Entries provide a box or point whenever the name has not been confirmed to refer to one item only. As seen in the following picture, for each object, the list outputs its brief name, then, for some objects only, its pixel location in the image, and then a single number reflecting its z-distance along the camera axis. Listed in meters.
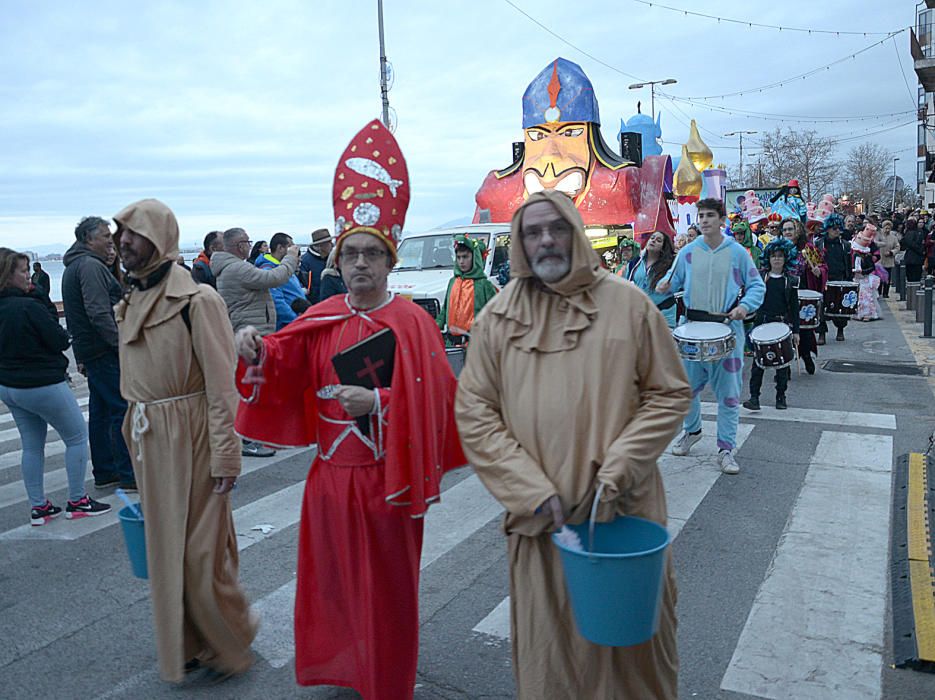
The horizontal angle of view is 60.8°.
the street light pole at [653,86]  38.56
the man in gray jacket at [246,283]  7.56
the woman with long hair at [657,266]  8.27
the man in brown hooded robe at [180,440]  3.57
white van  10.50
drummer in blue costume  6.57
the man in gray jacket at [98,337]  6.48
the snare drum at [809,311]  10.67
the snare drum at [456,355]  7.57
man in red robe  3.18
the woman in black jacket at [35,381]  5.62
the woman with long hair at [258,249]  11.57
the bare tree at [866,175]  68.06
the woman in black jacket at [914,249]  20.03
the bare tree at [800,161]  56.38
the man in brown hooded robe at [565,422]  2.61
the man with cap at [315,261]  10.00
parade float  20.16
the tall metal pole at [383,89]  19.44
